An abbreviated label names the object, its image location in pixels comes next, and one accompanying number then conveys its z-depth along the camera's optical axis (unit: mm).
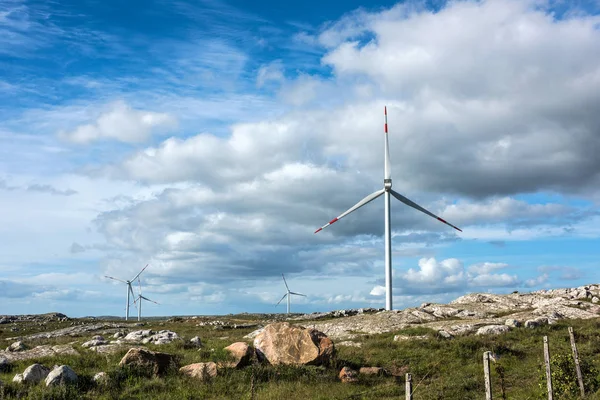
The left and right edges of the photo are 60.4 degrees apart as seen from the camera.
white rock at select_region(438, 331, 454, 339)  43419
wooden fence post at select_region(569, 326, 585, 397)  22875
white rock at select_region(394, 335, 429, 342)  42662
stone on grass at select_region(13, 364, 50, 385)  25656
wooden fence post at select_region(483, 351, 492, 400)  17766
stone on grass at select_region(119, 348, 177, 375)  28312
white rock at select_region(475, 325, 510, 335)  44822
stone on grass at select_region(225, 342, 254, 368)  29302
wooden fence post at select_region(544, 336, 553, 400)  19938
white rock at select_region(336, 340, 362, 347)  42106
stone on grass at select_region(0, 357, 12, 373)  30156
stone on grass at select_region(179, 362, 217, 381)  27438
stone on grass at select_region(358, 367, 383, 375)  30158
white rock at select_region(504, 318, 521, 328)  47838
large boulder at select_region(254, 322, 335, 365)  30750
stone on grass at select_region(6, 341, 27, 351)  37719
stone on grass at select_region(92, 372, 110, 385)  25984
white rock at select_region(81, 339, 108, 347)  38312
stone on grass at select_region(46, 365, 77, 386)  24875
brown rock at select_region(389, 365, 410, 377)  31195
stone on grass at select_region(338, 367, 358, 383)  28562
